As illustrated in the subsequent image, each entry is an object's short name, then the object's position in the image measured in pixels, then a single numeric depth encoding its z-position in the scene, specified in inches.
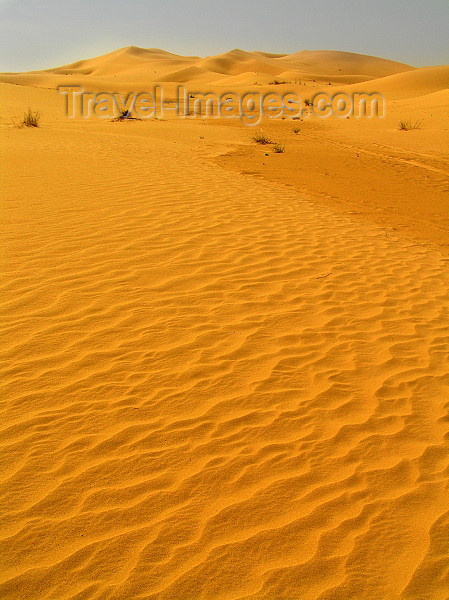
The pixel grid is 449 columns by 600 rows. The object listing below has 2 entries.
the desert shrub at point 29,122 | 640.3
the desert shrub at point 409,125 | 829.6
